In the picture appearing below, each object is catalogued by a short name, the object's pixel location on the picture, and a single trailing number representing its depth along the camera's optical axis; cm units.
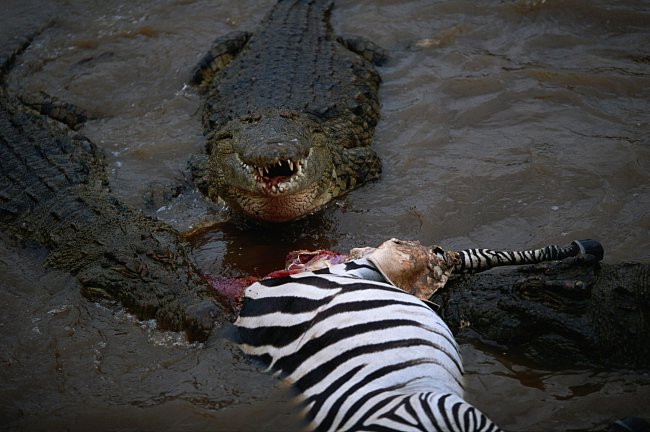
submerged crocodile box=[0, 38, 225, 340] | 380
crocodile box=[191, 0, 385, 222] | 486
